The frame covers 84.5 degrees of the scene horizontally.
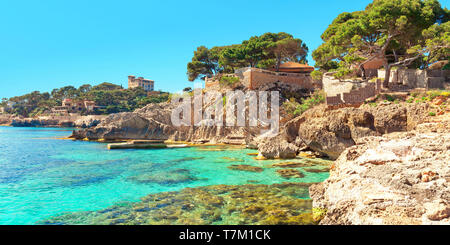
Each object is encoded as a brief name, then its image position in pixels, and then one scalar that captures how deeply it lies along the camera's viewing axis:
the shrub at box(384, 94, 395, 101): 18.87
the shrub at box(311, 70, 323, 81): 24.62
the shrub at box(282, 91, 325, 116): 26.06
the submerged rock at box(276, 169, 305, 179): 11.54
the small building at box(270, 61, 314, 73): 36.97
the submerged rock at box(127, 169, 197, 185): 11.40
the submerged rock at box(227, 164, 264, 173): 13.30
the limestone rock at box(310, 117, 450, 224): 4.13
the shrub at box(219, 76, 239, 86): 32.62
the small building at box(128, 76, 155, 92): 128.25
